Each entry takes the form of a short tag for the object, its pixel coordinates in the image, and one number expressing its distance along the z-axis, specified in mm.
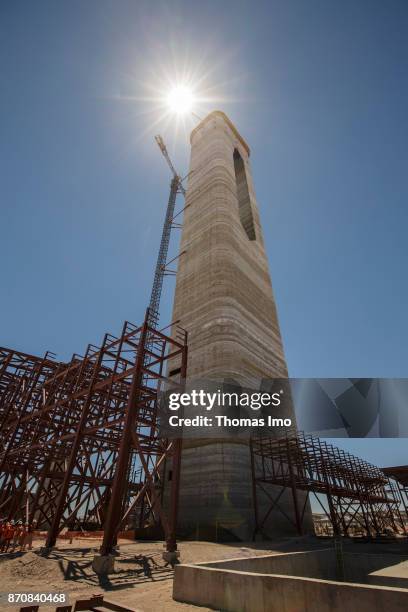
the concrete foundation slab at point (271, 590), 4595
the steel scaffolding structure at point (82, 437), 11727
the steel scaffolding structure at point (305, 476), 19531
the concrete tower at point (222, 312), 18227
